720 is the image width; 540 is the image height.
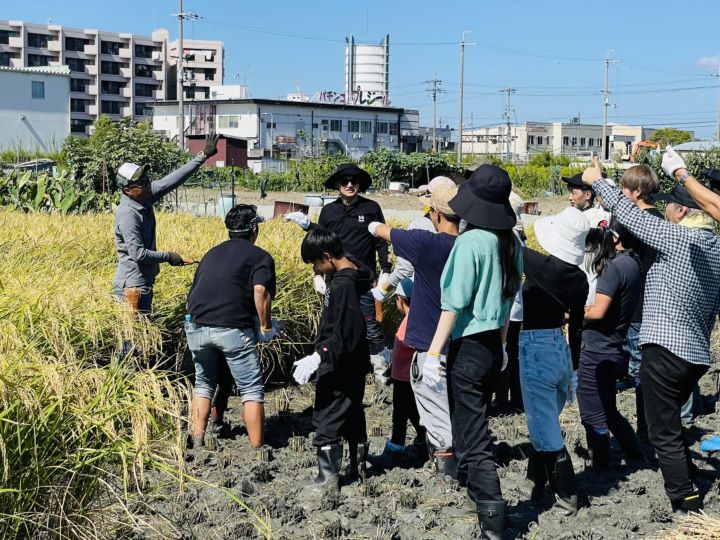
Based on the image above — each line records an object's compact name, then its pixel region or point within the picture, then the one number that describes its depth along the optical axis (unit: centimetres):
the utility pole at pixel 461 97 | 5707
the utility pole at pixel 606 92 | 7038
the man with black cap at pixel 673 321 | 423
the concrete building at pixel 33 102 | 6550
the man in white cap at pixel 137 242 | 597
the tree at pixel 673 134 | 8199
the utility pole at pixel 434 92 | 8812
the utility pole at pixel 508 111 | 9893
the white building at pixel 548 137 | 11769
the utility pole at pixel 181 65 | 4570
